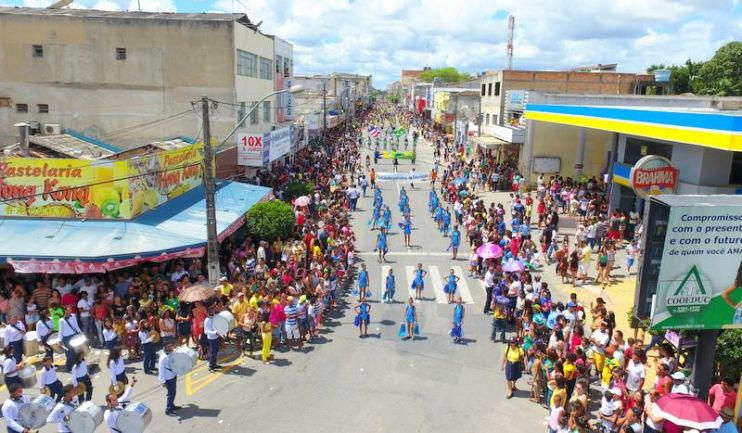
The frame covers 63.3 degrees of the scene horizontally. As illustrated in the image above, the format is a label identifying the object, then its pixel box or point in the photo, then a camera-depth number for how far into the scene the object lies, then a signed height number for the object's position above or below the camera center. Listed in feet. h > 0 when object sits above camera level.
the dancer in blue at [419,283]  57.47 -17.16
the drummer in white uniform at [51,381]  36.01 -17.27
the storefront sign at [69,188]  54.08 -8.66
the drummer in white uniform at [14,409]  30.30 -15.89
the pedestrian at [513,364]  38.60 -16.36
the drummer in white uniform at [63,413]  29.60 -15.72
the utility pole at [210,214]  48.96 -9.83
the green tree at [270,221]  68.28 -13.85
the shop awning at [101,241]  49.26 -12.75
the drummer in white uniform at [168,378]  35.91 -16.68
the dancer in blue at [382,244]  70.59 -16.45
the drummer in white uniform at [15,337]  42.28 -17.22
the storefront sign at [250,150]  89.92 -7.72
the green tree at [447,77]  633.37 +28.78
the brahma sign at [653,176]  66.13 -7.13
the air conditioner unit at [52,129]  96.07 -6.00
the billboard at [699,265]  30.14 -7.67
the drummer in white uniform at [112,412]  30.03 -15.71
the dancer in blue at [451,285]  56.18 -16.67
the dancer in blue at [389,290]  56.39 -17.57
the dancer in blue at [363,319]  49.14 -17.56
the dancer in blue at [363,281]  55.98 -16.46
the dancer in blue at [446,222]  83.56 -16.21
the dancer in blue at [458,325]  47.24 -17.36
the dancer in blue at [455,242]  71.77 -16.17
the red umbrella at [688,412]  27.55 -13.76
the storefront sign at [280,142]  98.53 -7.65
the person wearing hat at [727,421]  29.71 -15.46
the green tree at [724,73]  174.60 +11.98
